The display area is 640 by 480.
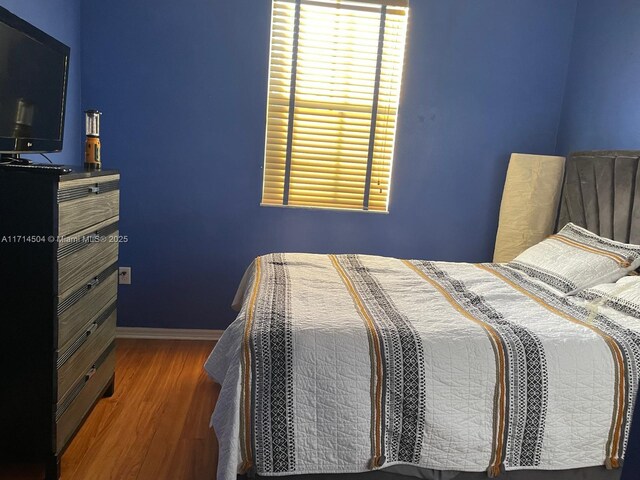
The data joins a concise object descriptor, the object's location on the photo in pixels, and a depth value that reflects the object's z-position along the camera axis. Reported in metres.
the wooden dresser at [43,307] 1.78
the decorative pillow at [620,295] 2.16
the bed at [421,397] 1.71
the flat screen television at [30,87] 1.79
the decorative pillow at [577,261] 2.49
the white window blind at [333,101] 3.32
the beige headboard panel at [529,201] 3.40
